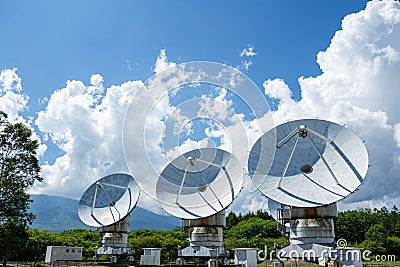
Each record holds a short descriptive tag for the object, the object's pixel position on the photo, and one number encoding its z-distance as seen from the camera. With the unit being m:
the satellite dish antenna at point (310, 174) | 25.73
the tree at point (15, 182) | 28.94
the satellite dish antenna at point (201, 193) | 33.53
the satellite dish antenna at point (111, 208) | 41.72
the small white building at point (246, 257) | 28.95
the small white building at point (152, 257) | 33.53
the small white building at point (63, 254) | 37.06
